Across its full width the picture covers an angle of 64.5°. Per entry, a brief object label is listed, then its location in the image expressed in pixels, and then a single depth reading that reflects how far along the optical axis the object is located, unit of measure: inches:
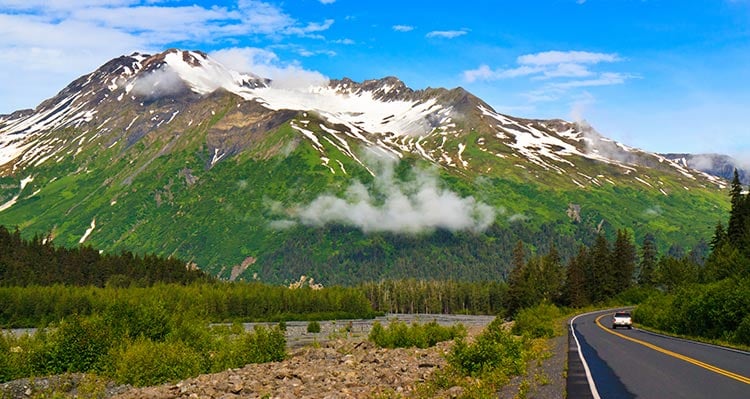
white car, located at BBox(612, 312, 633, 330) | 2551.7
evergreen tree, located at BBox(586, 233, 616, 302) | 5511.8
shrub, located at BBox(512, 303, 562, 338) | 2301.9
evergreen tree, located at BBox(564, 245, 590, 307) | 5374.0
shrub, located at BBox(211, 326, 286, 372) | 1753.2
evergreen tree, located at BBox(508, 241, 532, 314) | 5004.9
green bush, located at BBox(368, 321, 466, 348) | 2336.4
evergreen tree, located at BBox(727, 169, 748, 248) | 3730.3
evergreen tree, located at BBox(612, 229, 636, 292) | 5551.2
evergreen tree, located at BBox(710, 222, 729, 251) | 4102.4
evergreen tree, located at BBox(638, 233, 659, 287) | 5703.7
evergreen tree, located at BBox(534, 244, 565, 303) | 5310.0
